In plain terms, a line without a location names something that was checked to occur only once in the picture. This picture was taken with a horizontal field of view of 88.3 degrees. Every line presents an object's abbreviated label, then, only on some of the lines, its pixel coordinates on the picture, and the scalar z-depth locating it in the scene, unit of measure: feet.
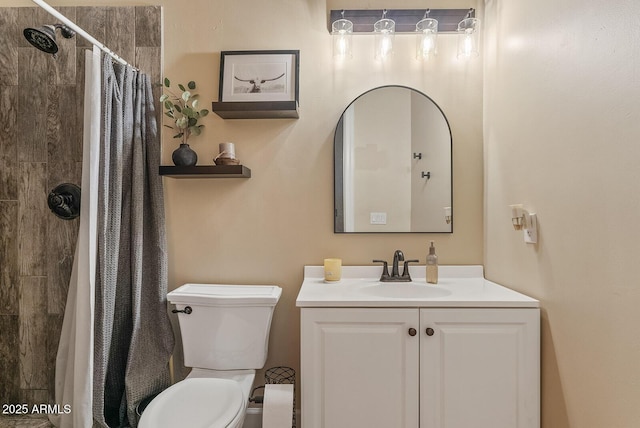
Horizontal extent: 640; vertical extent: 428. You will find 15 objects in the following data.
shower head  4.51
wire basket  5.83
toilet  5.20
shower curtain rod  4.10
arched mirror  5.98
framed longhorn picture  5.95
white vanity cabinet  4.26
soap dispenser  5.59
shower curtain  4.57
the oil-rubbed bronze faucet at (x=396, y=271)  5.65
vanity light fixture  5.82
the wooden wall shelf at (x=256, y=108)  5.55
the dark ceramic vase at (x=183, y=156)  5.63
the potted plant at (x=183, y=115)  5.65
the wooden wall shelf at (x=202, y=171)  5.51
